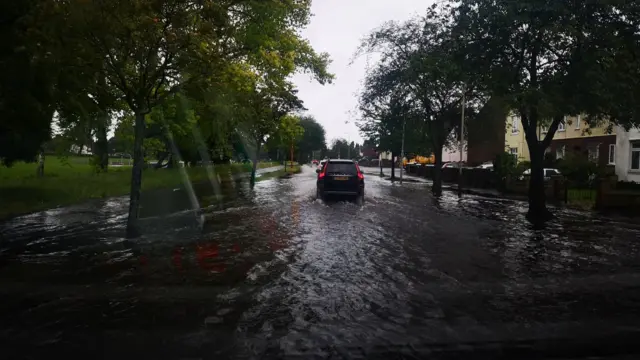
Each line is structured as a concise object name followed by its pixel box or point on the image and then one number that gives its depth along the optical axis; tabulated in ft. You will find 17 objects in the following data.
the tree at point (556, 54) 41.68
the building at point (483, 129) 98.53
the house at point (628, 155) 101.76
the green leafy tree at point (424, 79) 58.54
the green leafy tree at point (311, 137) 364.17
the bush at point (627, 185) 74.95
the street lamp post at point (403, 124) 105.05
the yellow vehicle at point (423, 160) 236.96
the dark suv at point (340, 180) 63.41
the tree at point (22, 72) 28.96
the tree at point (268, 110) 90.60
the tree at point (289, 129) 132.05
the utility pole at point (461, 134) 92.21
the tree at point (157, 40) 28.50
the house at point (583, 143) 114.73
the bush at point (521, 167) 94.73
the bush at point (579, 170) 84.07
